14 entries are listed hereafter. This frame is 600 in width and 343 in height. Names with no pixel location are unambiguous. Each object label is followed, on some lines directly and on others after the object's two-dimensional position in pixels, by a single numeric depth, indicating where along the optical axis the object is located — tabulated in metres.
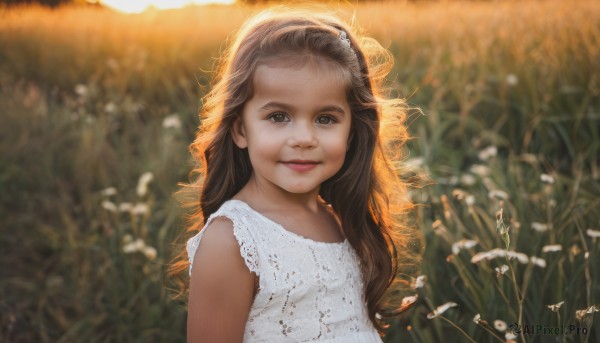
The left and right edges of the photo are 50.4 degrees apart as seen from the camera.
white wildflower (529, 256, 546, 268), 2.22
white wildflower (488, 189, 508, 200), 2.55
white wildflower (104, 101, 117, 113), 4.55
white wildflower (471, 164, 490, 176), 3.15
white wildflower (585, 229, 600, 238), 2.24
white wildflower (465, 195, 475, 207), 2.54
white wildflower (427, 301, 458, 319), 1.89
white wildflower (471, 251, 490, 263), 2.01
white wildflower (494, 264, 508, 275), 1.77
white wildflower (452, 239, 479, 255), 2.22
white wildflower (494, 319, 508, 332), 1.91
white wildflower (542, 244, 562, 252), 2.19
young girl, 1.78
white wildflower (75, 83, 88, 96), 5.09
